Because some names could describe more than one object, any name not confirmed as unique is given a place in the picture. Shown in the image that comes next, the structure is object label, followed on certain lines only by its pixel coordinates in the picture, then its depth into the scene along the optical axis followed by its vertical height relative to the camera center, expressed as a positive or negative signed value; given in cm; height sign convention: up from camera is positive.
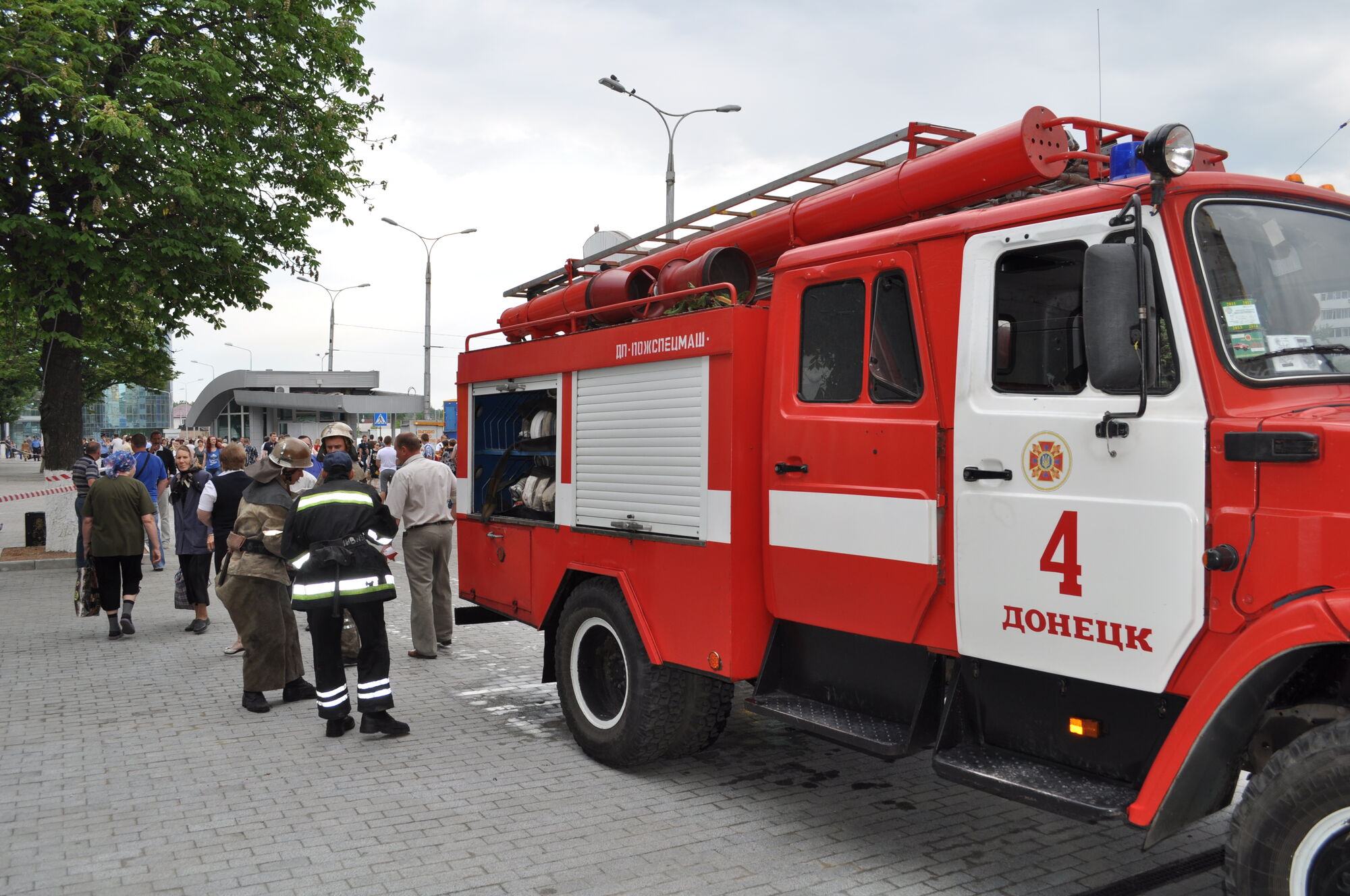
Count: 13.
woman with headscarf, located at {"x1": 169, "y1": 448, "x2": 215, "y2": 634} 964 -102
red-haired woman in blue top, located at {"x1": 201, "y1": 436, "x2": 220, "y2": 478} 2010 -33
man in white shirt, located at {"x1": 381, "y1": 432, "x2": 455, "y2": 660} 857 -72
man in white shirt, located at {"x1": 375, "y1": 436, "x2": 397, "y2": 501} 2019 -42
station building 4994 +204
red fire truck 309 -17
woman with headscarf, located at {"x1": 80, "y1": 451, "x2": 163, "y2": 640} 927 -81
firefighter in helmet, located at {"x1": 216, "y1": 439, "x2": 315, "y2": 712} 697 -100
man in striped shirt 1196 -35
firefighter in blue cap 623 -90
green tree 1363 +411
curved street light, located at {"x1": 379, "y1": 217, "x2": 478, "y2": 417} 3231 +230
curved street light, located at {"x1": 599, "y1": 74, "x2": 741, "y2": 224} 1805 +544
